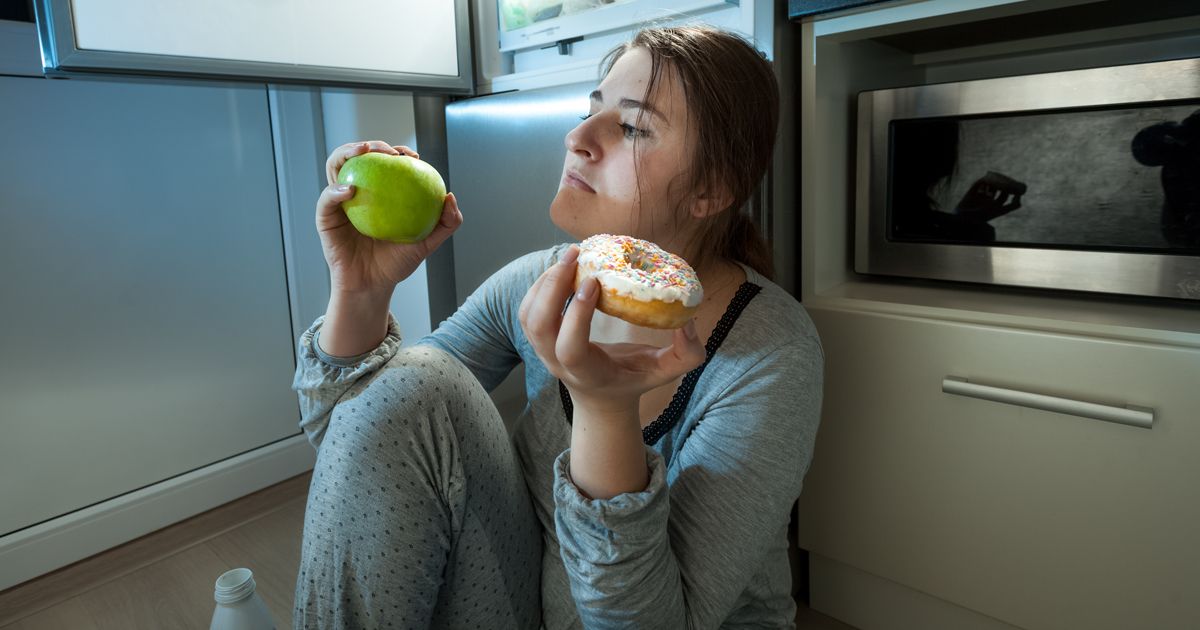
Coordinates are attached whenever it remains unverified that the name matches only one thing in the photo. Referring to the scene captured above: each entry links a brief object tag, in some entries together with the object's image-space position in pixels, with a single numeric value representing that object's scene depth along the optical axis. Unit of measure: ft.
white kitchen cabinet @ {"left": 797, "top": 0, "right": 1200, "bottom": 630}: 2.91
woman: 2.11
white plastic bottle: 3.05
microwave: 2.98
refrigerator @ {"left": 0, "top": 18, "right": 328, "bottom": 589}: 4.73
